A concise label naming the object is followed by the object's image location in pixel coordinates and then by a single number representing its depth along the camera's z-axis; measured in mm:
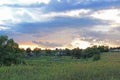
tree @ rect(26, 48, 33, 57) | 49862
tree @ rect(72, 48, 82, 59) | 49136
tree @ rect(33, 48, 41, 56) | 55511
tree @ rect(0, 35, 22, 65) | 26988
